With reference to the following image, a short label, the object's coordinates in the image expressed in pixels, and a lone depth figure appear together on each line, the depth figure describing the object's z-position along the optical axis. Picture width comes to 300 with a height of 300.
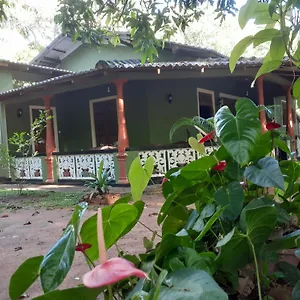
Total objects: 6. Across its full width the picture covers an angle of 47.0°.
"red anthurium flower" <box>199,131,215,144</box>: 1.17
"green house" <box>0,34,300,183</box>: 7.85
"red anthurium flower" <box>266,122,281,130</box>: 1.11
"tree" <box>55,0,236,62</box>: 3.71
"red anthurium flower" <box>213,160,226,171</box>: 1.07
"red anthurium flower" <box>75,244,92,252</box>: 0.78
